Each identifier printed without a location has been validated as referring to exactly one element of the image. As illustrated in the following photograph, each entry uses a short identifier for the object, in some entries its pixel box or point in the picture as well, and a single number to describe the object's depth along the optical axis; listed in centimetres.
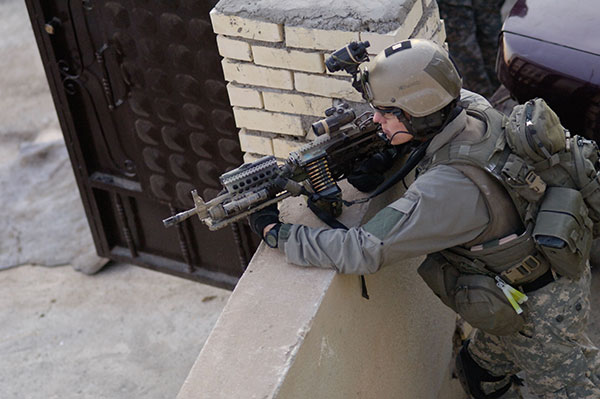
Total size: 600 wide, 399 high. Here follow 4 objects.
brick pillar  326
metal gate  450
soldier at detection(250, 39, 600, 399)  268
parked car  412
